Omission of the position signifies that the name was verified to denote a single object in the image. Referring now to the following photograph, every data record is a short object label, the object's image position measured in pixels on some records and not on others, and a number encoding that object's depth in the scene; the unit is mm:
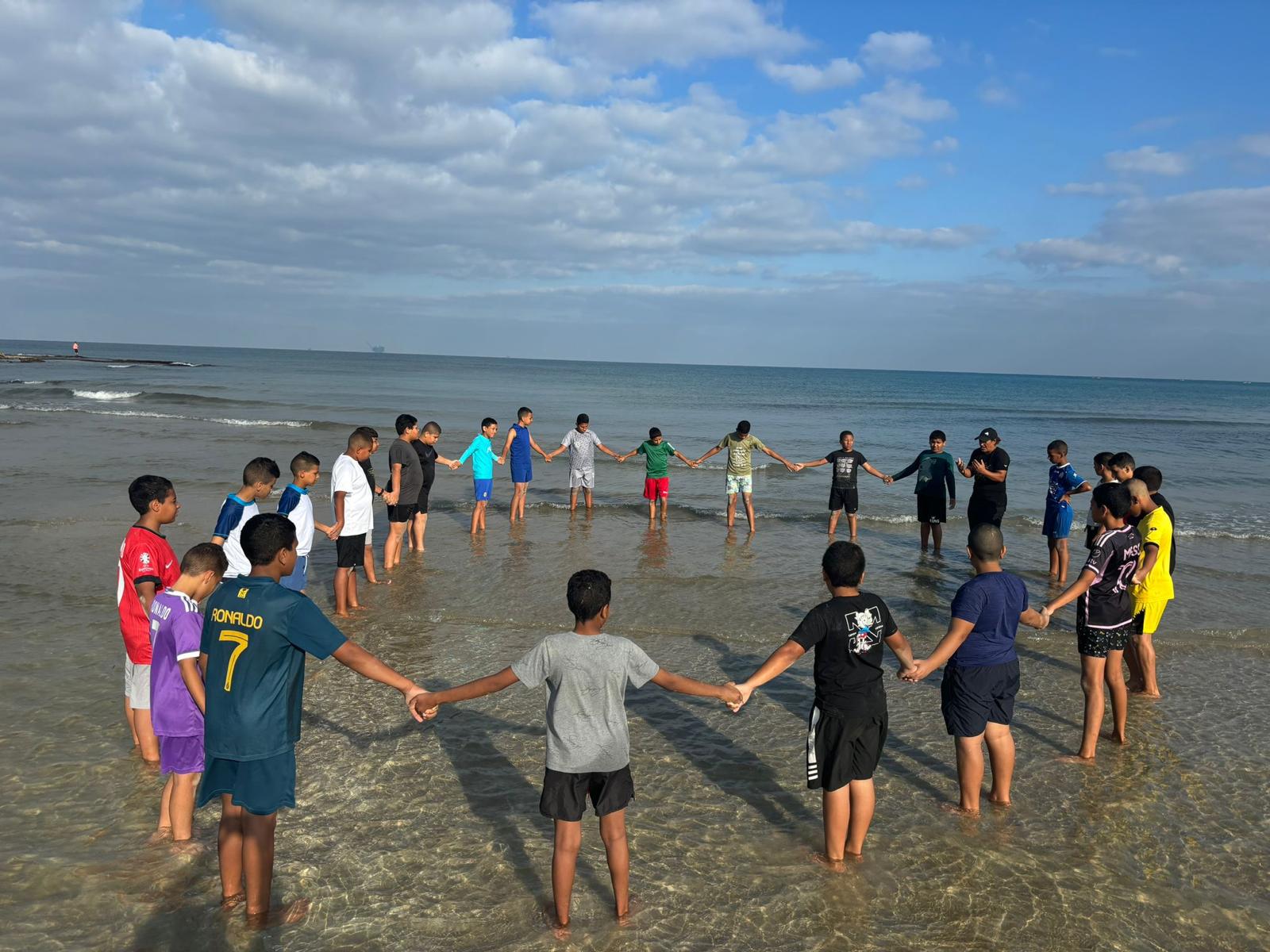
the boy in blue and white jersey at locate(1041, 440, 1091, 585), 11172
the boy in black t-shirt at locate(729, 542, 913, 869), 4328
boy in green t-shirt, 15180
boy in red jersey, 4949
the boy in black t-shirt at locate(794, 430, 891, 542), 13992
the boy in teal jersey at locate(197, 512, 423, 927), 3668
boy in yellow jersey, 6605
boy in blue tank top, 14922
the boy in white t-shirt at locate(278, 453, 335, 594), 7020
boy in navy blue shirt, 4891
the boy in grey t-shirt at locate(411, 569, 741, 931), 3742
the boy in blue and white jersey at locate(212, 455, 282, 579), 5926
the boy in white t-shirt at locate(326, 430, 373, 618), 8805
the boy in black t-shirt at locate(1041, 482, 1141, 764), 5969
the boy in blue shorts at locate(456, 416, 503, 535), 13852
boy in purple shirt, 4309
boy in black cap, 11891
